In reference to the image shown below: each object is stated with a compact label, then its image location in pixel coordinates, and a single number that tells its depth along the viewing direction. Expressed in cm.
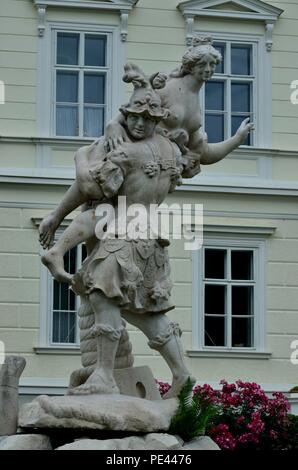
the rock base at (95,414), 722
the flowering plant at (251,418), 1177
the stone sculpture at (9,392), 748
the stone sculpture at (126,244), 768
